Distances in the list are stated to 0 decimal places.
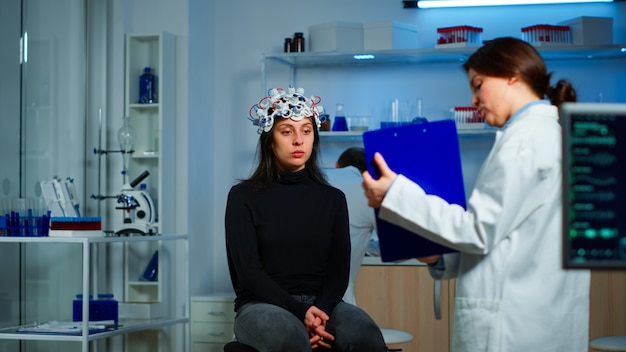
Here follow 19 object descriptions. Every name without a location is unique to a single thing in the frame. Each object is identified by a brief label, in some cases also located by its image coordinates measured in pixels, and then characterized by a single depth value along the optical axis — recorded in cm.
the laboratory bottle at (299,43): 482
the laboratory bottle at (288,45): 485
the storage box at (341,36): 471
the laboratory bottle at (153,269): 463
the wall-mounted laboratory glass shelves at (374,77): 482
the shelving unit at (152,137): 464
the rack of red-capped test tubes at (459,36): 465
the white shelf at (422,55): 452
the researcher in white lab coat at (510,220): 182
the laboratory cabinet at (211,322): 456
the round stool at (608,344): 352
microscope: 427
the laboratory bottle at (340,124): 474
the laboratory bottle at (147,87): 468
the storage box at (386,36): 468
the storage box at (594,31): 450
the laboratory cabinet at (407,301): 447
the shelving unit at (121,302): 364
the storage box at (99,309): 411
